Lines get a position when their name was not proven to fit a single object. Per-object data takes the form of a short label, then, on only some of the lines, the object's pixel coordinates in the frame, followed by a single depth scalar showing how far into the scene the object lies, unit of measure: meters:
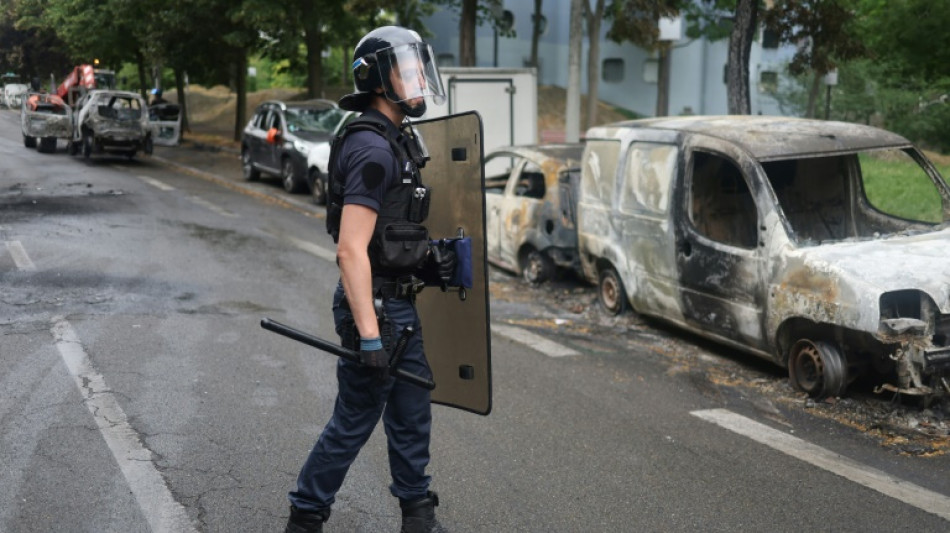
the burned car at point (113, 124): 24.42
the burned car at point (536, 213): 10.17
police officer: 3.52
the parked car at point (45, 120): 27.05
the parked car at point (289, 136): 18.16
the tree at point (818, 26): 15.66
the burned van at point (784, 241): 6.20
